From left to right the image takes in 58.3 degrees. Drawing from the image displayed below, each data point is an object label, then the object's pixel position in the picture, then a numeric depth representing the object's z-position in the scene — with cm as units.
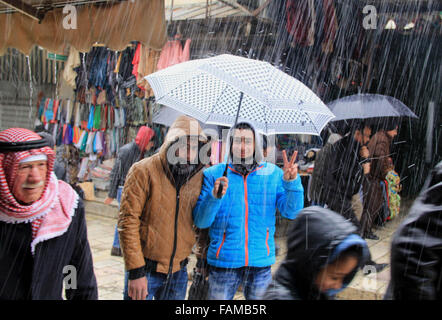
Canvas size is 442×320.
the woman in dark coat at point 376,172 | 611
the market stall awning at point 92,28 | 445
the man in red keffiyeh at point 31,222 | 221
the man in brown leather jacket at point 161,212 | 291
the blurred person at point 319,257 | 170
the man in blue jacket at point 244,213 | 301
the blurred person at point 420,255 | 170
